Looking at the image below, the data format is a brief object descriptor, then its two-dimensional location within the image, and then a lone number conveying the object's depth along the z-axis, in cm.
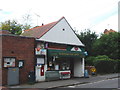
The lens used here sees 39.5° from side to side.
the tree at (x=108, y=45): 2981
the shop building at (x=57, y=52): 1675
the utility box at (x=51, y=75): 1685
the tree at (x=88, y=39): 3340
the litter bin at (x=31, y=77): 1481
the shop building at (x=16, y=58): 1421
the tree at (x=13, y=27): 3293
